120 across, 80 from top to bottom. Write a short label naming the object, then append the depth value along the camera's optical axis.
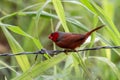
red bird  4.38
